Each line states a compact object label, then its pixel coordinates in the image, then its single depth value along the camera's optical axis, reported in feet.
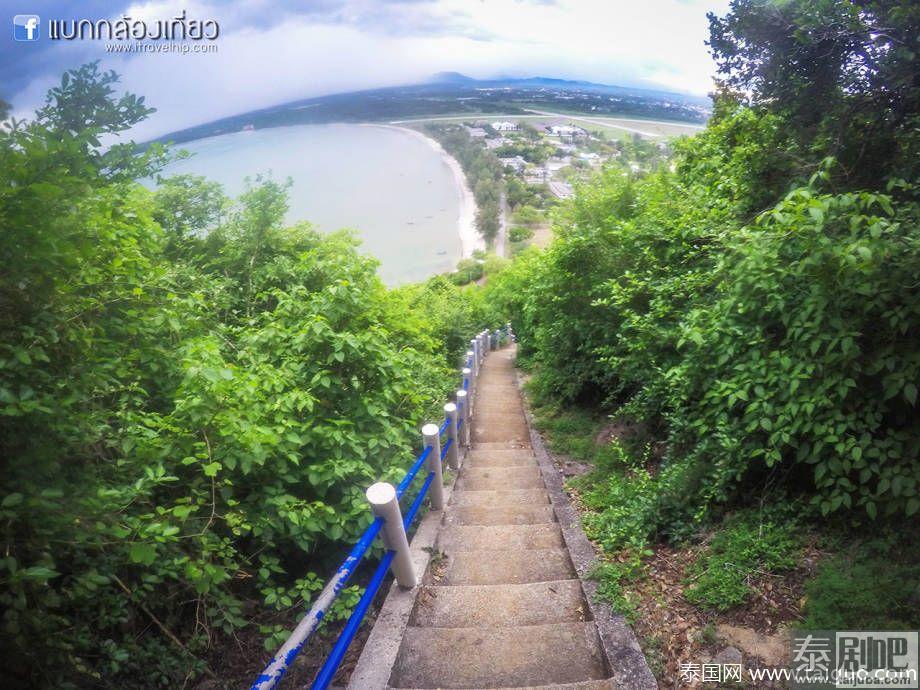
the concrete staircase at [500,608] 7.71
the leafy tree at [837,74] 9.40
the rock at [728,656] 7.22
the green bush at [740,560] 8.38
